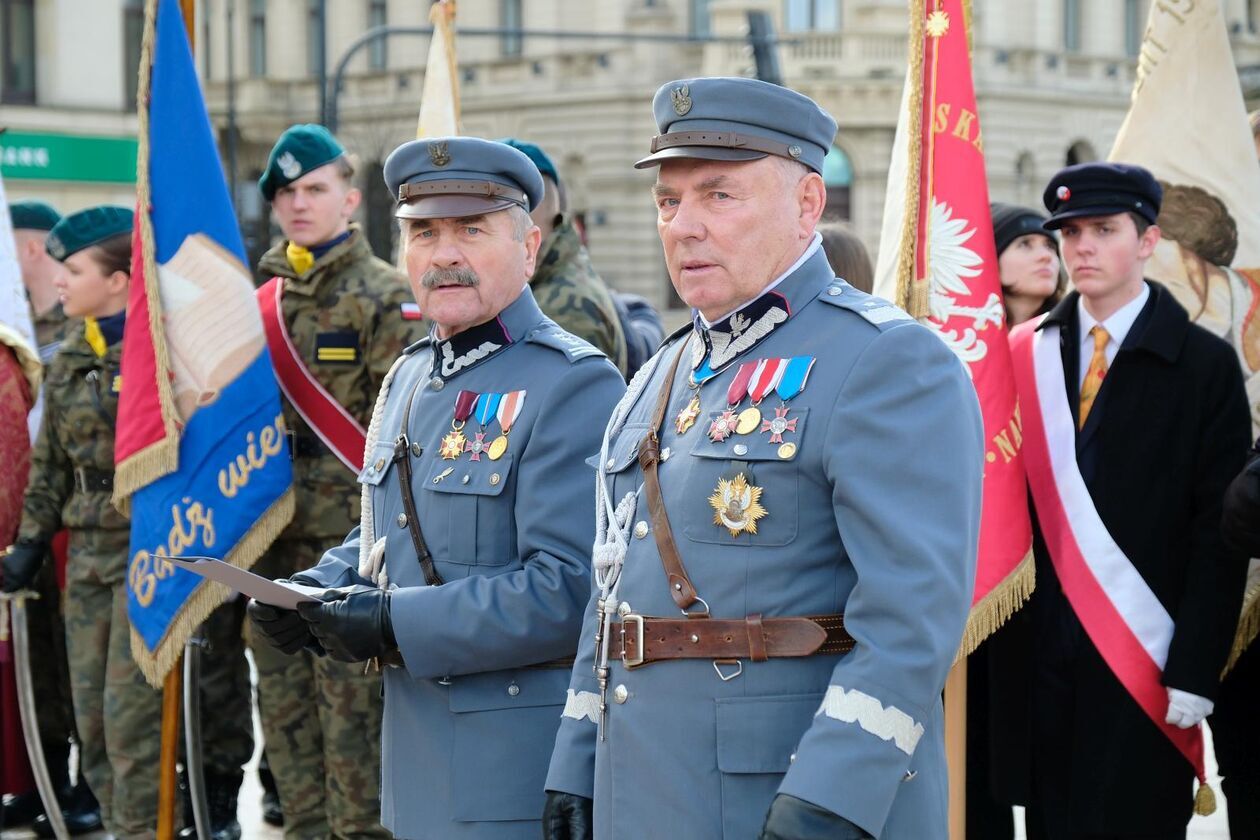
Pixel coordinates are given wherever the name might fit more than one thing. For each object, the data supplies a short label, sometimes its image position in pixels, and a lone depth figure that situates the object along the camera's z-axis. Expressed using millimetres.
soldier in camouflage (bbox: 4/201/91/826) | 6852
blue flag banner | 5398
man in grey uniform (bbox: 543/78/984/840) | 2680
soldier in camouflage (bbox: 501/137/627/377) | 5684
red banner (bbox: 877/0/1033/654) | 4496
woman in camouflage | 5746
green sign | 21547
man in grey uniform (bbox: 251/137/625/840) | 3527
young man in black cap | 4332
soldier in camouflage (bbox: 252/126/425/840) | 5566
